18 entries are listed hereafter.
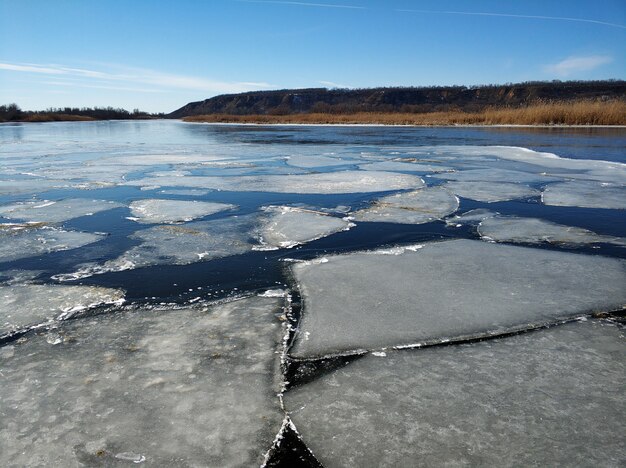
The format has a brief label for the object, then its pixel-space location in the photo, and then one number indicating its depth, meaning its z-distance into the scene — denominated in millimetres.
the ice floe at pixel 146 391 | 1306
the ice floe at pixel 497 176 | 6262
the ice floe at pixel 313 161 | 8352
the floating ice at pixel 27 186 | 5664
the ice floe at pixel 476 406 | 1272
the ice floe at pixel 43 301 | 2148
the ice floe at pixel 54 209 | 4246
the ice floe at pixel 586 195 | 4680
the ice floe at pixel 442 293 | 1999
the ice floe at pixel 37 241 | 3168
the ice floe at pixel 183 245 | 2912
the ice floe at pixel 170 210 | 4123
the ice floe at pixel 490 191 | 5154
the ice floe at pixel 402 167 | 7395
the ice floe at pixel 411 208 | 4109
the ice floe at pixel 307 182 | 5715
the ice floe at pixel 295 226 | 3459
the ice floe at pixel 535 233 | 3424
